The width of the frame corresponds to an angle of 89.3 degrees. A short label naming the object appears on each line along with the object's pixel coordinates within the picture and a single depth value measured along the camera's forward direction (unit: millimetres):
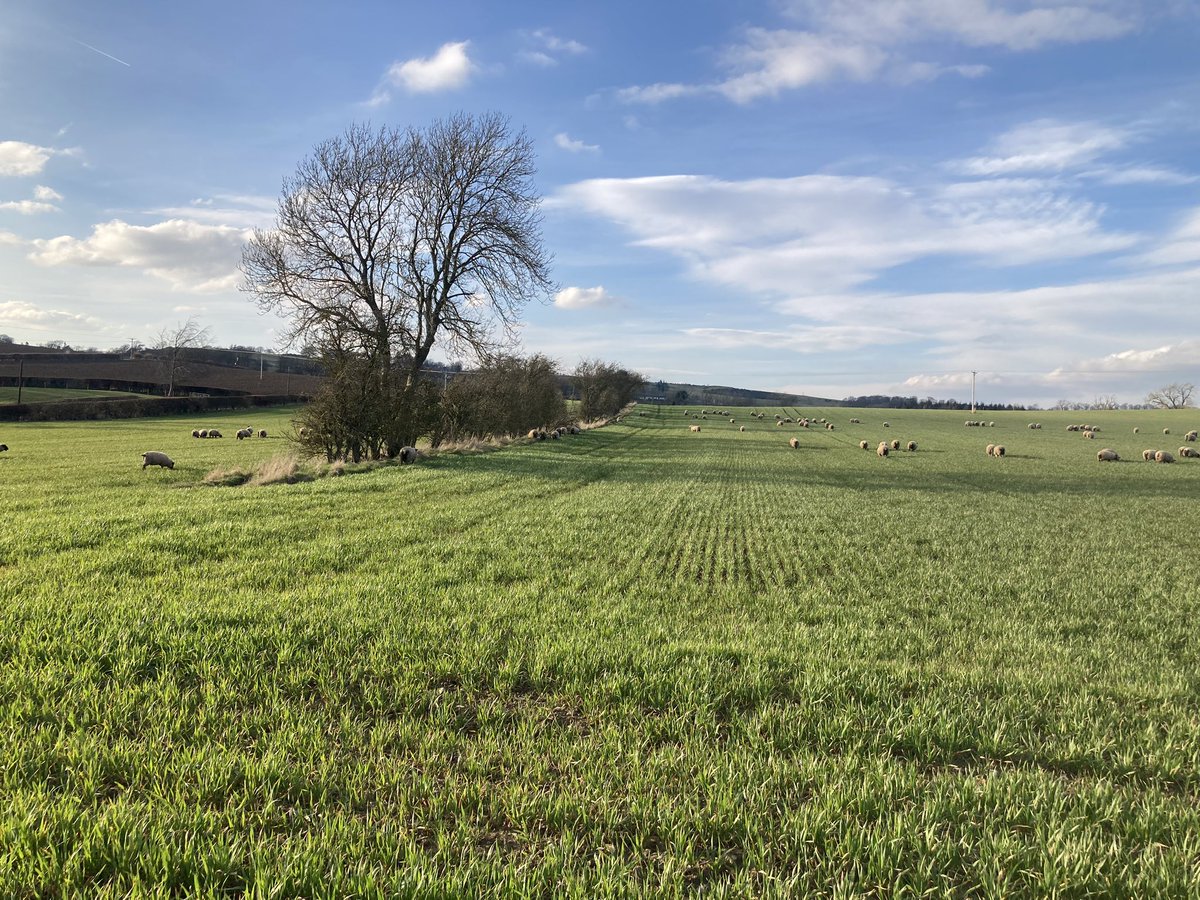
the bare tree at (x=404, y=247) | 26000
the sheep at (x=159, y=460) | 19469
